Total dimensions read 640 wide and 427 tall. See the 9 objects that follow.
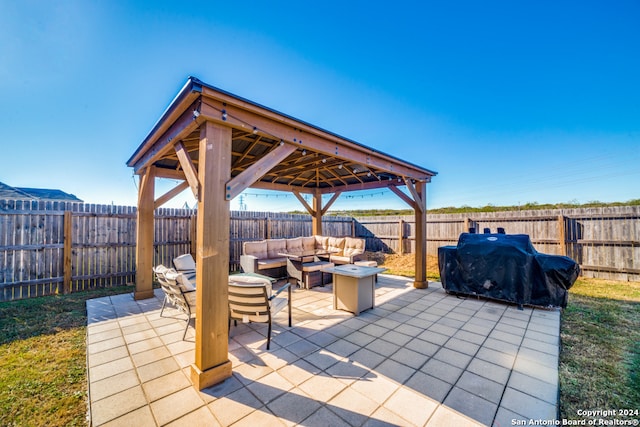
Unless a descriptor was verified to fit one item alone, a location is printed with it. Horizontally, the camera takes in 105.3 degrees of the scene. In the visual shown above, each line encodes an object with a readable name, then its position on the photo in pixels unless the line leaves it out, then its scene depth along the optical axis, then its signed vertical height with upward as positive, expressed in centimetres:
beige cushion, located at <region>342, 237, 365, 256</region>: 735 -87
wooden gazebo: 231 +79
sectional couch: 626 -95
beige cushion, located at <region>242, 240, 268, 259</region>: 661 -83
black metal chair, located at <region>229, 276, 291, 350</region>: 294 -105
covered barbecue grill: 431 -102
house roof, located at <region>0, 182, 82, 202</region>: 1008 +141
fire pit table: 411 -122
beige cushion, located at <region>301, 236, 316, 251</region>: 797 -82
